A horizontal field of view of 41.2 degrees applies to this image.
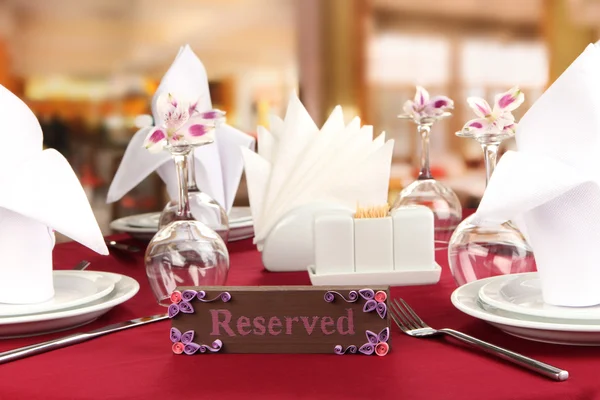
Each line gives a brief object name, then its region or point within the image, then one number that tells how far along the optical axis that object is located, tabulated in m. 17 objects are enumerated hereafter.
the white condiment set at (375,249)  1.13
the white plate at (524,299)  0.82
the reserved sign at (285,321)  0.81
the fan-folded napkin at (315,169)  1.32
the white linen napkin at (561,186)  0.81
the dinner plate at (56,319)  0.90
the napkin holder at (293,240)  1.29
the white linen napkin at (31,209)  0.91
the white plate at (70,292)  0.94
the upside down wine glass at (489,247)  1.08
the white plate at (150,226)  1.62
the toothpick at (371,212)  1.14
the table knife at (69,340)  0.83
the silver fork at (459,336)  0.73
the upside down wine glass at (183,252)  1.04
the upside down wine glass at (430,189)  1.35
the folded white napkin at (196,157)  1.58
